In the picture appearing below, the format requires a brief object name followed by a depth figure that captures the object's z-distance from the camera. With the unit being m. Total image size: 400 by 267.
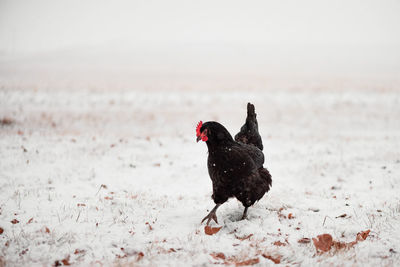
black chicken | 4.39
